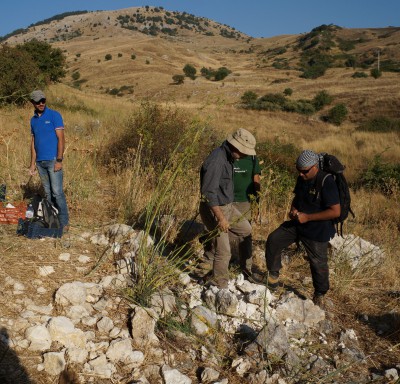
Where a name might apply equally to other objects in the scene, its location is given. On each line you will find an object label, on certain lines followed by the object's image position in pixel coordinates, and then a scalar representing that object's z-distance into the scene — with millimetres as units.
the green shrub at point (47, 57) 23136
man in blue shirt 3961
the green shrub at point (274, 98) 32750
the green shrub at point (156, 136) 7418
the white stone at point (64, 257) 3322
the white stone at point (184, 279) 3375
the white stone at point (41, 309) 2645
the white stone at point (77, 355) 2346
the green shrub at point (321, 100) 32156
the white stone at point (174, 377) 2395
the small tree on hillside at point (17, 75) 11078
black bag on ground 3781
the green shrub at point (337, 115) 27719
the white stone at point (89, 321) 2664
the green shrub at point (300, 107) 30878
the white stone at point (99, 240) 3723
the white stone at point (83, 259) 3373
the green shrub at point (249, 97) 32906
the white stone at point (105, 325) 2638
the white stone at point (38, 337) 2355
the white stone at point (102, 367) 2318
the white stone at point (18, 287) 2805
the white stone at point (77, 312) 2676
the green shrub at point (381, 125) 22503
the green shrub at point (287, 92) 36875
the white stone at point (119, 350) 2449
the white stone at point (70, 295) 2762
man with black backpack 3346
